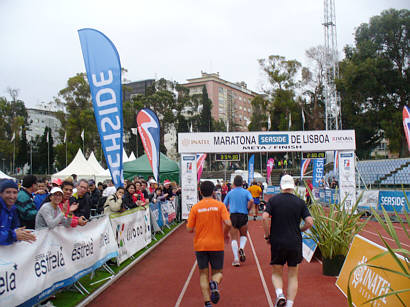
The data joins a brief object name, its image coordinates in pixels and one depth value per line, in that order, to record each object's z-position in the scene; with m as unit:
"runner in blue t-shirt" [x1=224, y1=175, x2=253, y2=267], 8.95
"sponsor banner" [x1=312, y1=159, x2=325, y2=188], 26.00
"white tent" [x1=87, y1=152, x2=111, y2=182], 30.31
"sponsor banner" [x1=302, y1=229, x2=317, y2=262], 8.20
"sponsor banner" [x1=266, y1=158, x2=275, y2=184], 37.54
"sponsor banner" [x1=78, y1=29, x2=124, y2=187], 8.65
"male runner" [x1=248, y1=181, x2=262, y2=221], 17.67
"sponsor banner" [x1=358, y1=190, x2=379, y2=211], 17.75
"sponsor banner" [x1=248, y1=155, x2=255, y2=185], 30.87
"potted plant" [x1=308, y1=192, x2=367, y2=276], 7.27
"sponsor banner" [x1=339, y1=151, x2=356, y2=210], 19.17
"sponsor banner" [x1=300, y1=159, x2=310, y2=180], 30.38
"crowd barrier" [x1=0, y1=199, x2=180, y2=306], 4.41
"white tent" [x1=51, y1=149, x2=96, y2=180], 29.05
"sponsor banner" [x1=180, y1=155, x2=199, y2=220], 18.88
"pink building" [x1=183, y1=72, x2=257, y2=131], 87.73
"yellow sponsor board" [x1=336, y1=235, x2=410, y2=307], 4.01
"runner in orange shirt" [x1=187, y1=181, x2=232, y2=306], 5.36
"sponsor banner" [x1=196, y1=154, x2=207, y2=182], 24.93
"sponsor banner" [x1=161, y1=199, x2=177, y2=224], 15.23
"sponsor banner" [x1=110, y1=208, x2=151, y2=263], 8.41
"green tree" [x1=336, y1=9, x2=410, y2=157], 40.94
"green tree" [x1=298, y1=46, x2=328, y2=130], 54.66
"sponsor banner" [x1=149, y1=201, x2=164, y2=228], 12.77
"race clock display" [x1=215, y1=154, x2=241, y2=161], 19.97
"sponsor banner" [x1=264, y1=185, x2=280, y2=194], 40.03
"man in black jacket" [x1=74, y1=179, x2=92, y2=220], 7.93
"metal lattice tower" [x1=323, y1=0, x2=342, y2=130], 42.42
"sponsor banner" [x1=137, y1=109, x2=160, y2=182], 14.83
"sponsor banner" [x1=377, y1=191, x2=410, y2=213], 16.73
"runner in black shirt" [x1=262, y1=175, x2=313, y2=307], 5.18
